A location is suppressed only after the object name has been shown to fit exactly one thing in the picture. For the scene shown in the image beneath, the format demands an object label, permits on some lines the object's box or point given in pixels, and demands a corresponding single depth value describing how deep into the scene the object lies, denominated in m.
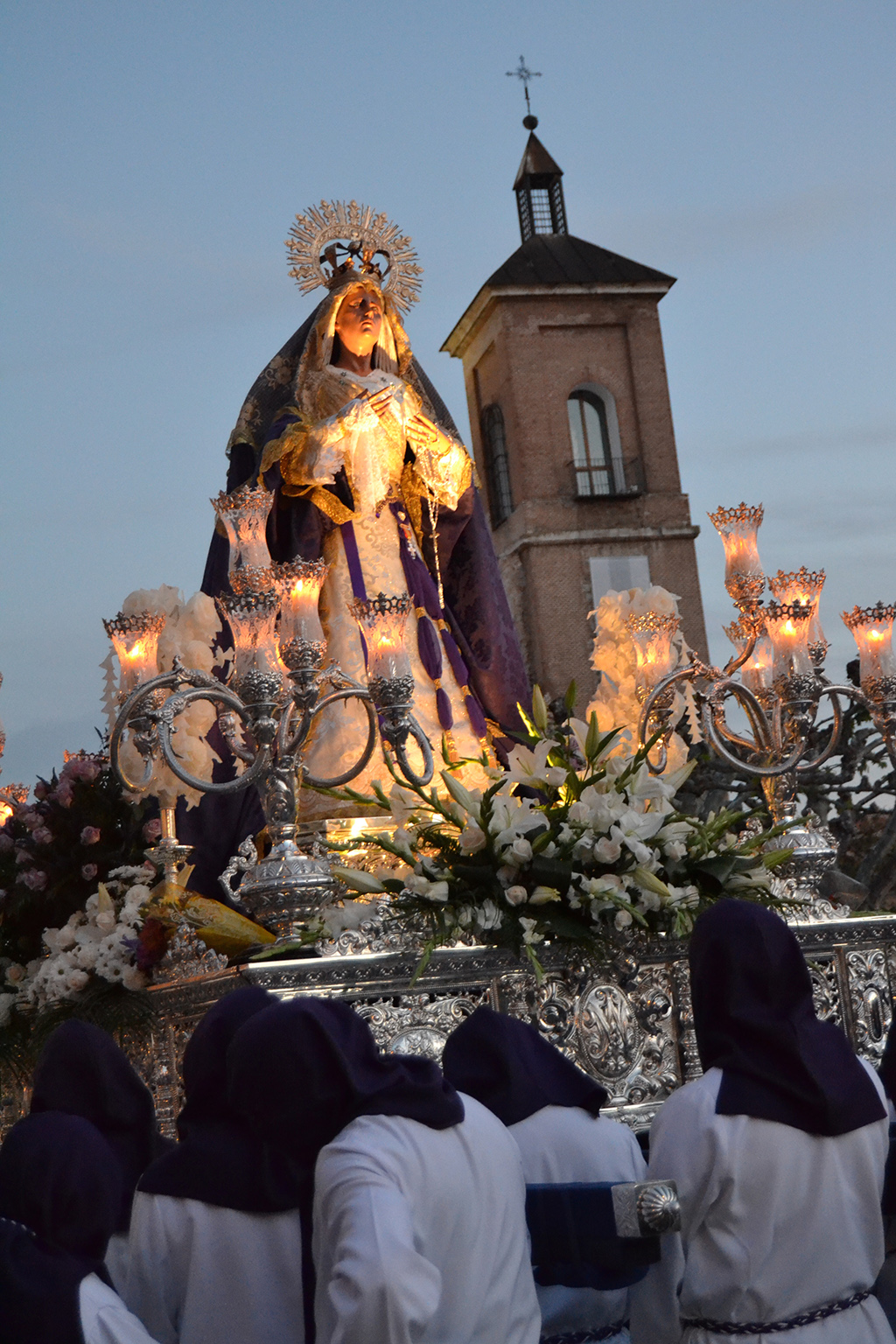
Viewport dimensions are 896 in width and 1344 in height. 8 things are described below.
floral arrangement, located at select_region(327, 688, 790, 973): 4.75
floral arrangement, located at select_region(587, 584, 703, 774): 6.76
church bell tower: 29.25
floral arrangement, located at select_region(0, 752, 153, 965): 6.46
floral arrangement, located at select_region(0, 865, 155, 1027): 5.33
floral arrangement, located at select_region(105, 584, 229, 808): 6.28
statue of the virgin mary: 7.41
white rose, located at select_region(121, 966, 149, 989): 5.29
